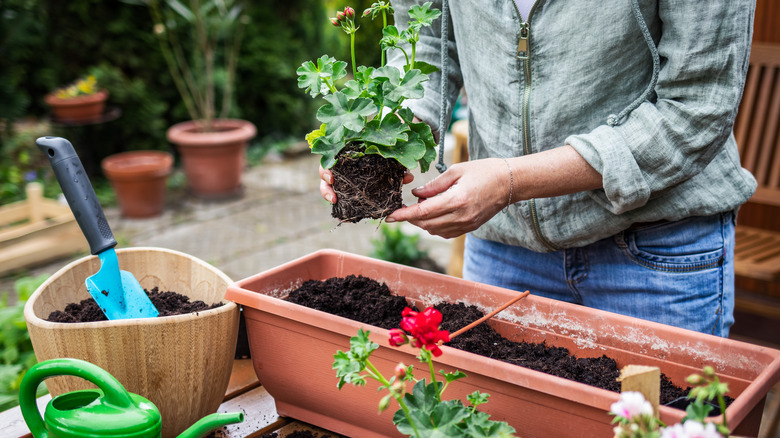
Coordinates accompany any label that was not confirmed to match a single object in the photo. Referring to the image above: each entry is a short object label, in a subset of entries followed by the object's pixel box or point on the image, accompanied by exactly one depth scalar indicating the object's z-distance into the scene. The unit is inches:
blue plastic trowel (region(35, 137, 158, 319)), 44.3
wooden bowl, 40.9
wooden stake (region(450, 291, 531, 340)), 43.3
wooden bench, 110.6
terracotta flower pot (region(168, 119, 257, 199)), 206.5
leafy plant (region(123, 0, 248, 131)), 214.7
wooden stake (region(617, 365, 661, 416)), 29.9
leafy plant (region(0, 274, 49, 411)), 78.0
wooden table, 47.1
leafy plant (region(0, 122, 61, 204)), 182.7
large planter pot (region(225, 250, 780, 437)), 37.2
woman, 45.3
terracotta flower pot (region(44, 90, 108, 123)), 195.9
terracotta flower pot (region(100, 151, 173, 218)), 190.2
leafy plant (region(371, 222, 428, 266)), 151.1
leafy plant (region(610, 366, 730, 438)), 26.4
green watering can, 34.4
